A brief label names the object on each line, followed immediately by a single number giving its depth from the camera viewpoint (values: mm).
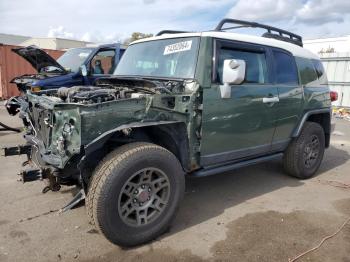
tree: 38219
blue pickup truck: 7535
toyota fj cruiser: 3168
